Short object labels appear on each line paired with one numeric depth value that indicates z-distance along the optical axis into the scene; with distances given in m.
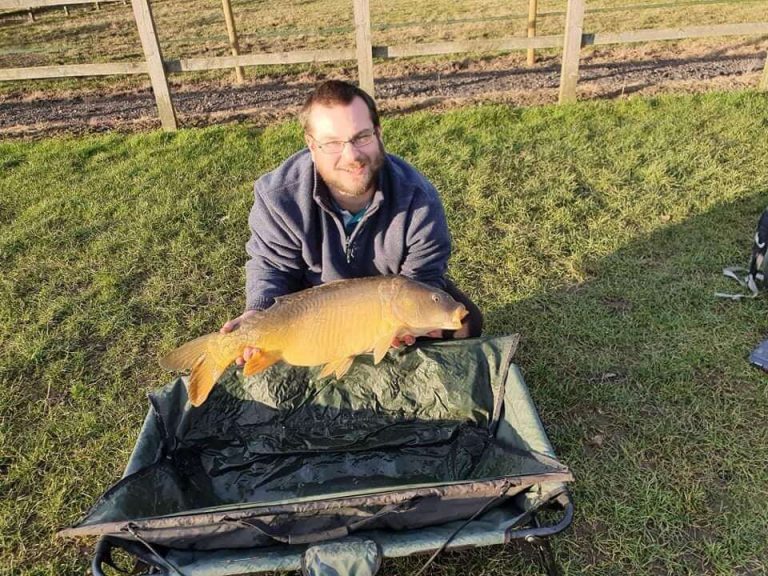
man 1.92
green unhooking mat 1.89
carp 1.77
